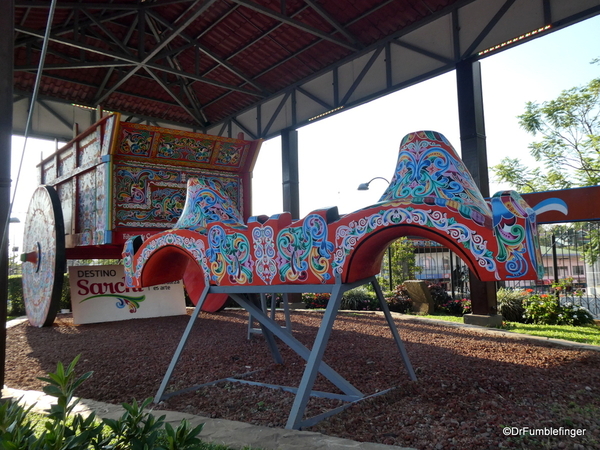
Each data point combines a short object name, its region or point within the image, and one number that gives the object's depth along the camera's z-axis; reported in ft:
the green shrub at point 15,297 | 33.78
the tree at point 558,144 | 42.86
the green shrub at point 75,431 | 4.62
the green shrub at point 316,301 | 33.40
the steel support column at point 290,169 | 31.12
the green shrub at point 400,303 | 32.81
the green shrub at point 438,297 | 32.27
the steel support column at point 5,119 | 10.39
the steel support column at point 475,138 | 20.89
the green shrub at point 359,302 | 33.11
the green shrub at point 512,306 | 25.89
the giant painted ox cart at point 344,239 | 7.07
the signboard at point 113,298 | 22.70
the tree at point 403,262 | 44.93
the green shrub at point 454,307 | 31.30
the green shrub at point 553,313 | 23.41
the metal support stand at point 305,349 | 8.10
